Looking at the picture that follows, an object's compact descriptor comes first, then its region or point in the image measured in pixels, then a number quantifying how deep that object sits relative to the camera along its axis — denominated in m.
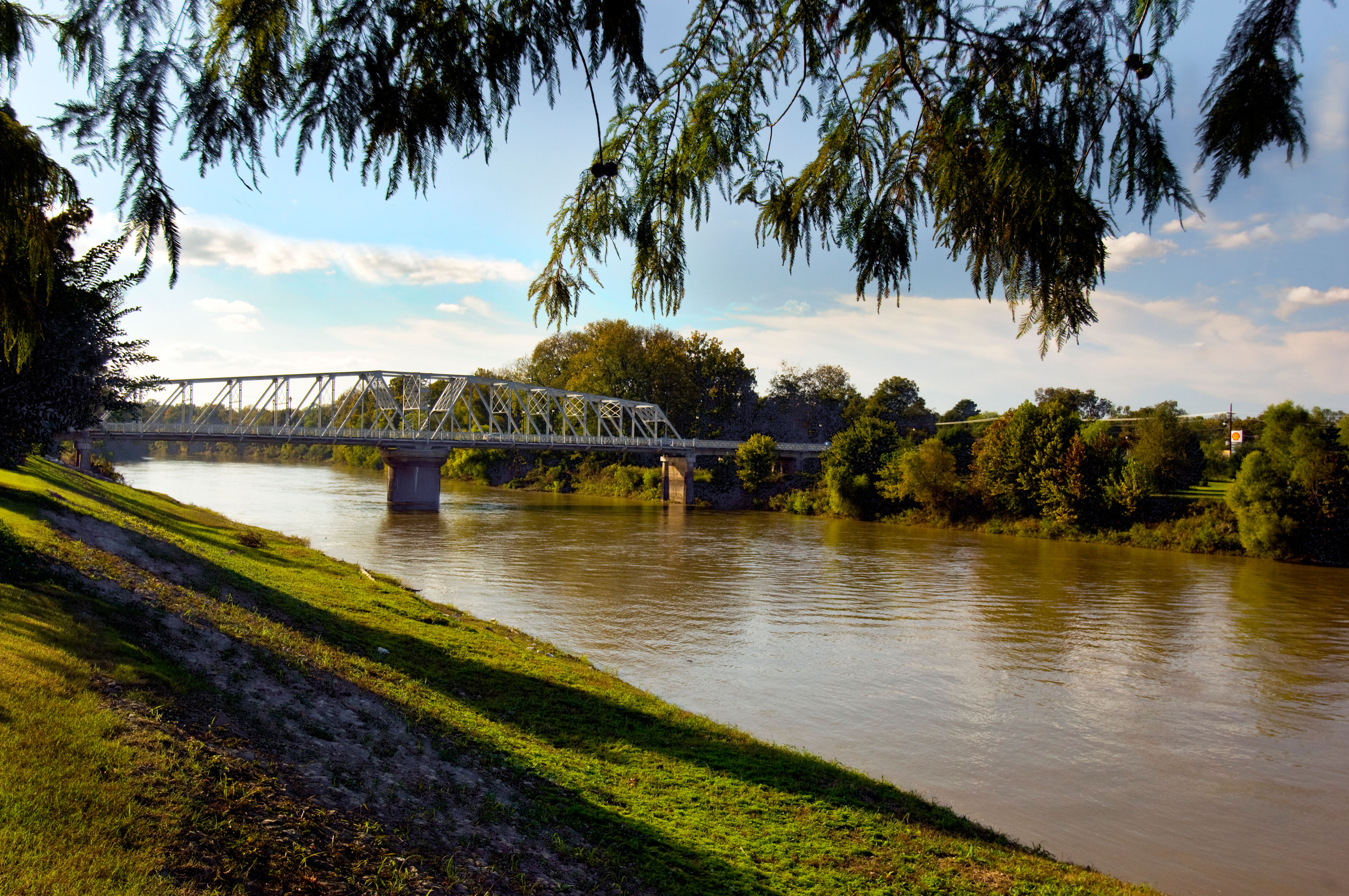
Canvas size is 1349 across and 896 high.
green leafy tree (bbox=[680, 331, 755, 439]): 82.50
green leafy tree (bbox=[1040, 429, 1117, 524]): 41.44
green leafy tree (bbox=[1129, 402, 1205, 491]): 41.50
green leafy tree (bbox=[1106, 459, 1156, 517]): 39.75
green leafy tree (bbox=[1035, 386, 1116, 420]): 70.25
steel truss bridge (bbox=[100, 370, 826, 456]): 54.12
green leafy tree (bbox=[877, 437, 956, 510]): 47.53
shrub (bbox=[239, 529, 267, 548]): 19.31
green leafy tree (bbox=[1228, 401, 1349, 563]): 32.84
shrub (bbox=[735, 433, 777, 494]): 60.75
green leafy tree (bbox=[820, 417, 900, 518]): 51.78
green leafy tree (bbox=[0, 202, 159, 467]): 10.70
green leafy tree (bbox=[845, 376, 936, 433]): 71.19
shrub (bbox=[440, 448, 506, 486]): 85.94
